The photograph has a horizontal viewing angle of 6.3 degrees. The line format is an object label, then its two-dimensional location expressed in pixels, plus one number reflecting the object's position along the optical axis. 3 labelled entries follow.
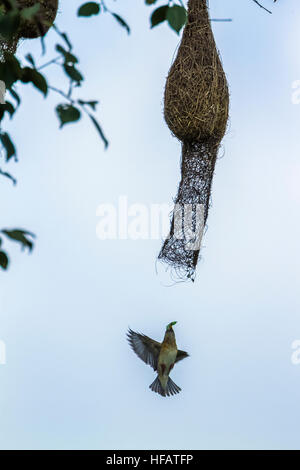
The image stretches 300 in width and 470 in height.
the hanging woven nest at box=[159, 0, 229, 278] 4.77
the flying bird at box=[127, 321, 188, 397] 5.01
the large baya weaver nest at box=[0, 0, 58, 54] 4.65
